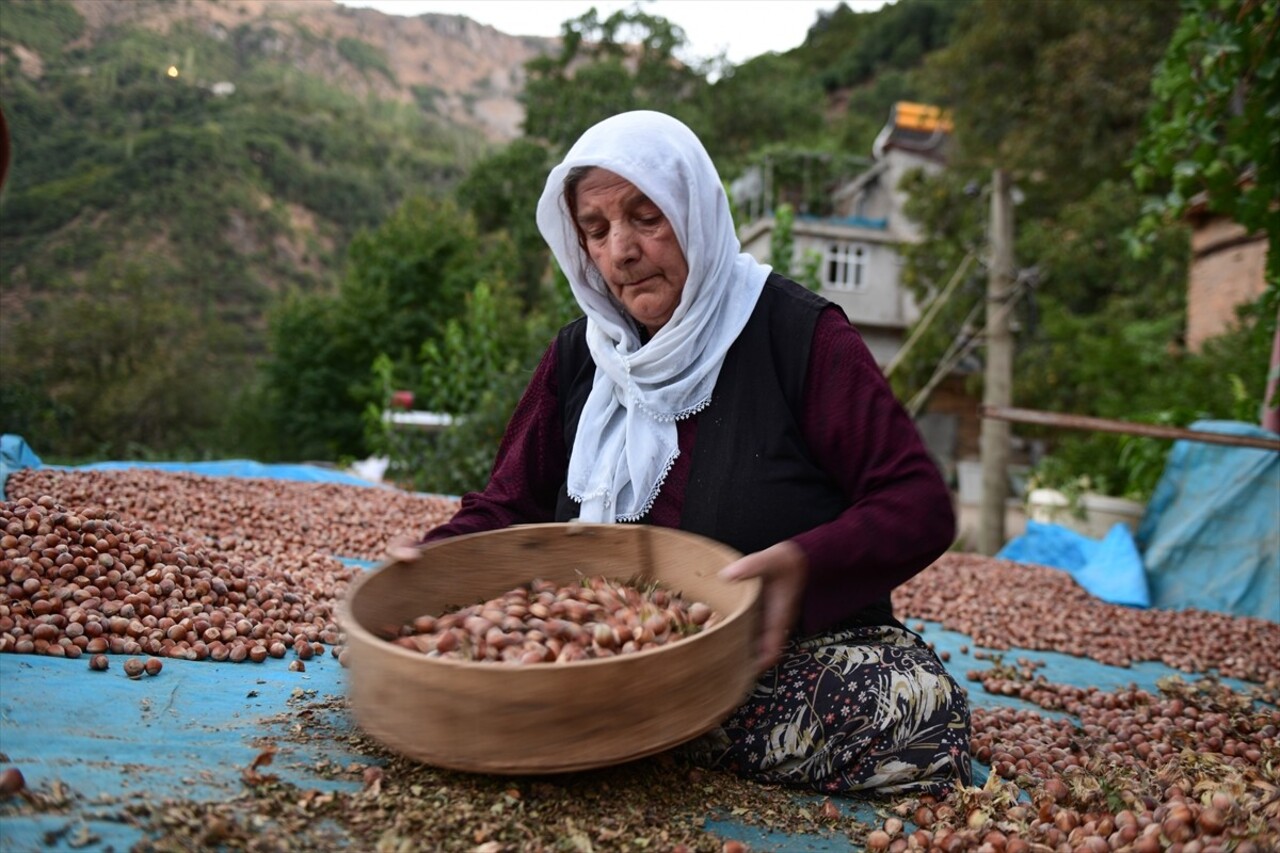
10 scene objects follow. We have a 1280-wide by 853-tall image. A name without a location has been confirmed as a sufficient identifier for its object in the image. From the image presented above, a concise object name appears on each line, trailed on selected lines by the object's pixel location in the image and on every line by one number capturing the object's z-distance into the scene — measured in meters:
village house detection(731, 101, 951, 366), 21.44
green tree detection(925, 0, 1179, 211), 14.66
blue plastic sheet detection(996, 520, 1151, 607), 5.26
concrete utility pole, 8.52
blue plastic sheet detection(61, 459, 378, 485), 5.46
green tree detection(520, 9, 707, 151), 25.12
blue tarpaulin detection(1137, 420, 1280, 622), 5.02
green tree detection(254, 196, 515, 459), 19.52
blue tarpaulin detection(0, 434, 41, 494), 3.80
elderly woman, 1.79
